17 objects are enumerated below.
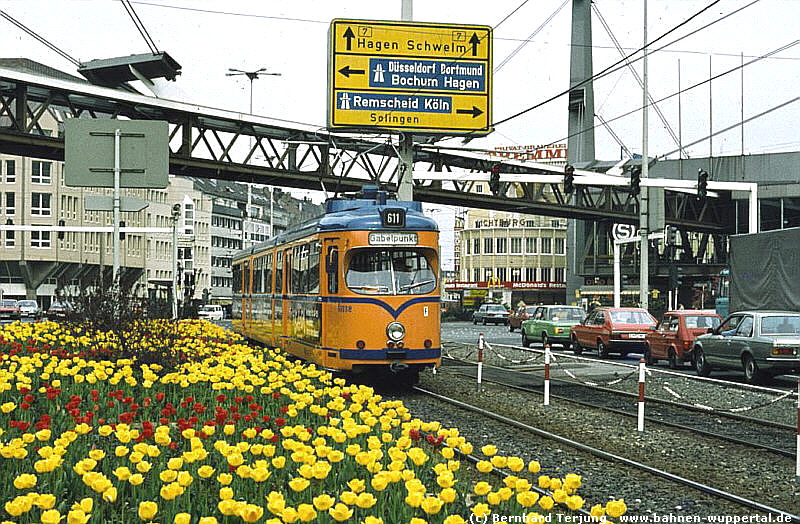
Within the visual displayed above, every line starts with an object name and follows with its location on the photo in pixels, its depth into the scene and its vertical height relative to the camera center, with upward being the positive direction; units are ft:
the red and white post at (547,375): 60.95 -4.61
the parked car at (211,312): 293.39 -6.94
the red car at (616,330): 112.78 -4.00
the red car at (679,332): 95.61 -3.61
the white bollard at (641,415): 49.38 -5.43
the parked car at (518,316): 203.51 -4.98
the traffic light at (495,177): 123.24 +12.21
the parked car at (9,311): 217.77 -5.06
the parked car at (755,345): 73.92 -3.66
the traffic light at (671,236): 130.21 +6.19
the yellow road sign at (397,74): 89.61 +16.86
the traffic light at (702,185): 115.34 +10.72
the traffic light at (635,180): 122.21 +11.79
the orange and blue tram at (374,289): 62.34 -0.09
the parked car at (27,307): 216.54 -4.52
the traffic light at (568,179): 124.88 +12.18
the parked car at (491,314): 273.95 -6.22
